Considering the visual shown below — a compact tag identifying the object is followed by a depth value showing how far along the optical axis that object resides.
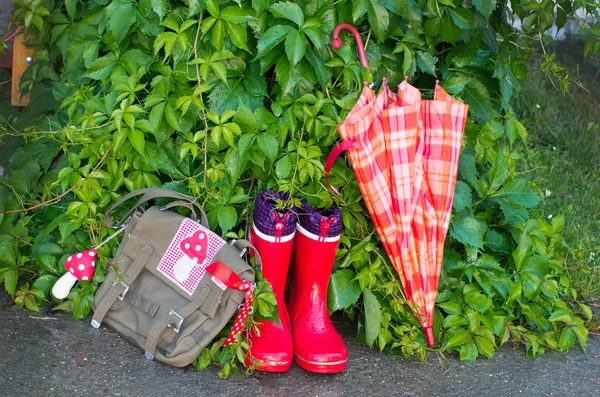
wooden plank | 2.82
